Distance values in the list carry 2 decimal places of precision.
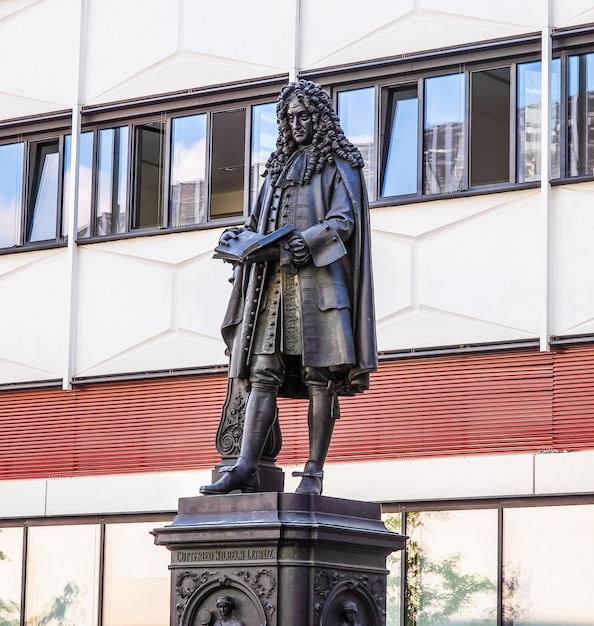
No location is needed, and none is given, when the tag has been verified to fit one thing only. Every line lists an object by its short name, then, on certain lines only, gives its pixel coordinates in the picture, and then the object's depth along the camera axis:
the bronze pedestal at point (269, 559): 11.82
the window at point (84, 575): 23.84
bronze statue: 12.37
